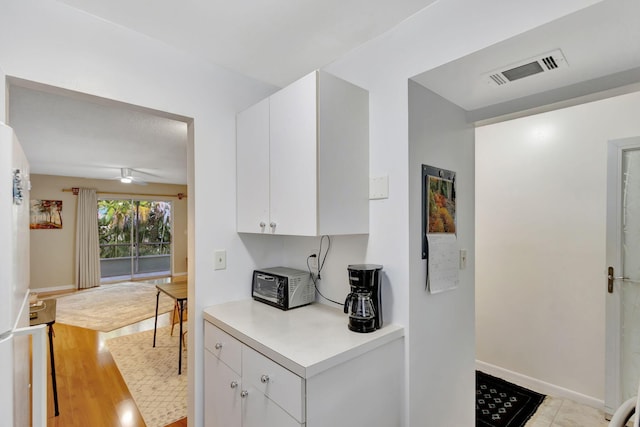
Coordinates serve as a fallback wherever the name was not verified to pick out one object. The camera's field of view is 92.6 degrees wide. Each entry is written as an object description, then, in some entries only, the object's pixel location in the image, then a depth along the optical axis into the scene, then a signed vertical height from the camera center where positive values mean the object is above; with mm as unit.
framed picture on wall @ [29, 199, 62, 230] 6070 -12
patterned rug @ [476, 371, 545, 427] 2197 -1493
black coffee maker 1437 -415
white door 2129 -434
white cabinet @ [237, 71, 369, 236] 1458 +276
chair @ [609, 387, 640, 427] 712 -490
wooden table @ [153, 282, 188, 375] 2791 -772
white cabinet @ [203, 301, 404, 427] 1164 -686
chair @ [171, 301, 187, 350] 3534 -1503
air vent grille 1312 +659
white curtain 6473 -615
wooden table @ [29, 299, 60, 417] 2090 -725
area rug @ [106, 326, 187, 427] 2387 -1547
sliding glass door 7270 -617
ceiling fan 5496 +733
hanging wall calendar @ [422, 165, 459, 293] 1616 -91
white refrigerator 797 -271
